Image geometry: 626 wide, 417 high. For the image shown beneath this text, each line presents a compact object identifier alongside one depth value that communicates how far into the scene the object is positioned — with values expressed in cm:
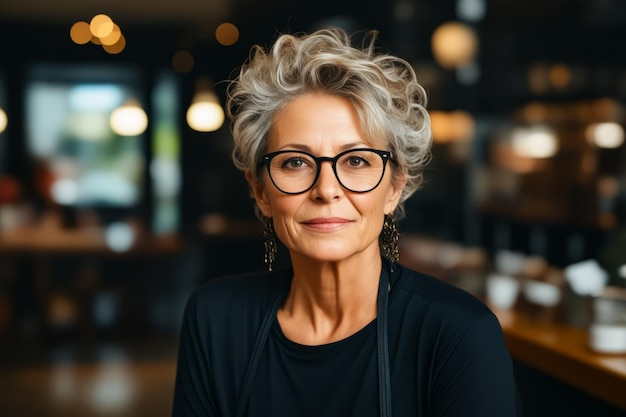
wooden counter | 178
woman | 142
